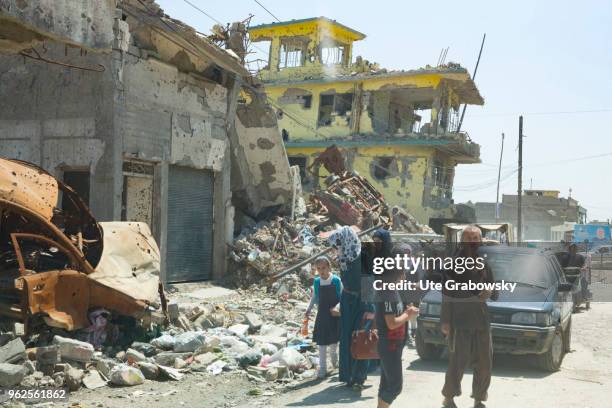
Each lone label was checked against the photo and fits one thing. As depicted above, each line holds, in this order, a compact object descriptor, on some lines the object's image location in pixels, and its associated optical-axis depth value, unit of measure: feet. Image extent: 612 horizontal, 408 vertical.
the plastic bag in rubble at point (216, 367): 25.64
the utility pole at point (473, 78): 121.70
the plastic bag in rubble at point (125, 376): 23.29
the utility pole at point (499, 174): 163.43
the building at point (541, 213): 201.98
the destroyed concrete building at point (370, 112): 118.52
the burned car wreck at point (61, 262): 24.59
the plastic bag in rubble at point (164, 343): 27.78
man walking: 19.52
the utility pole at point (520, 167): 112.57
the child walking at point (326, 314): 25.22
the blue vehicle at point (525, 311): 25.77
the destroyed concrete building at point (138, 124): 42.27
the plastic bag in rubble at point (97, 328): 26.66
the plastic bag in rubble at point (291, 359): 26.09
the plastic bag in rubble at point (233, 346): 28.53
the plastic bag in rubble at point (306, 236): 58.75
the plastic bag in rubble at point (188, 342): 27.43
